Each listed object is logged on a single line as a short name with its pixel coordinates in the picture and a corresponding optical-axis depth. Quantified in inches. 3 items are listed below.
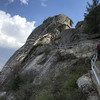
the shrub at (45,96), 280.4
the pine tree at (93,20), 755.4
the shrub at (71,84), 277.4
